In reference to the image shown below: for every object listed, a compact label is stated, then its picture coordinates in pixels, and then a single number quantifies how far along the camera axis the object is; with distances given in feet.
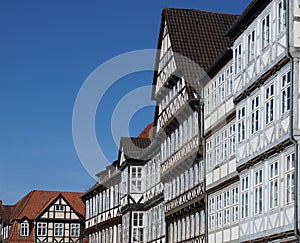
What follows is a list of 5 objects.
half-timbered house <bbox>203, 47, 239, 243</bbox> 110.93
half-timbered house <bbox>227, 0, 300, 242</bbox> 84.99
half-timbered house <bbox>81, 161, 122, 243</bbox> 214.48
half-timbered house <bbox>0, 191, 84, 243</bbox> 291.99
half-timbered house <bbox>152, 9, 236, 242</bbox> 134.82
